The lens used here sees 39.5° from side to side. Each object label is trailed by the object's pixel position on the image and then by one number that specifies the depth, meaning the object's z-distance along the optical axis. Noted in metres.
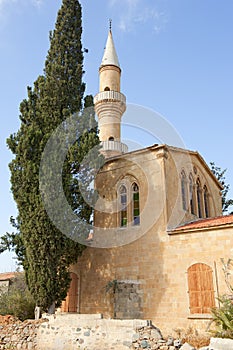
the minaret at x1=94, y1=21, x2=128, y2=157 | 21.61
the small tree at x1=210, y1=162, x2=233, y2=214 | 26.14
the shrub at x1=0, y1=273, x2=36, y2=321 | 14.01
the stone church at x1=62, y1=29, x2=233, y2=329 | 12.15
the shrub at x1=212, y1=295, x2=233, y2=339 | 8.72
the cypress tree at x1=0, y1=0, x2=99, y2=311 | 13.02
